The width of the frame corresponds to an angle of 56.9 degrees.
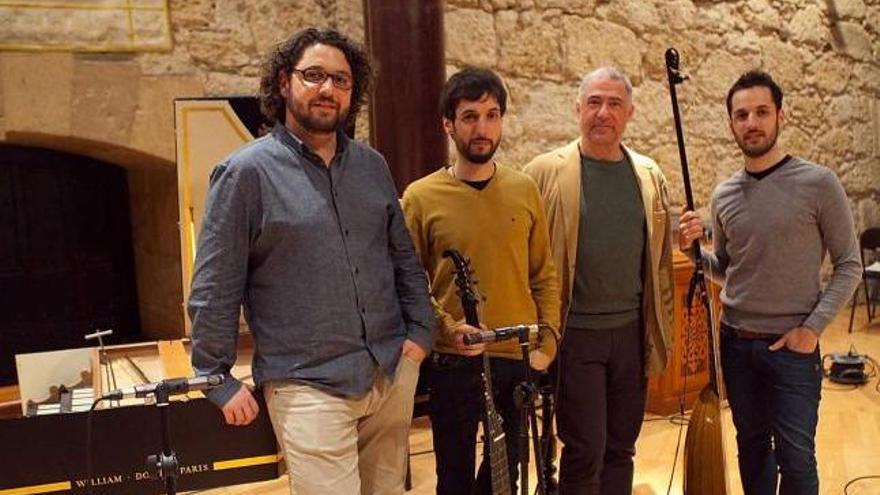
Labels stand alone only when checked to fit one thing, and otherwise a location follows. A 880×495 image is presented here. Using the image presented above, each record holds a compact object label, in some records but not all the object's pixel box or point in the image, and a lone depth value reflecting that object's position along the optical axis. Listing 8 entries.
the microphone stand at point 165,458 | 1.61
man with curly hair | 1.71
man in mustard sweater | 2.15
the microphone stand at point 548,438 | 2.08
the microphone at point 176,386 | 1.62
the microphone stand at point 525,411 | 1.92
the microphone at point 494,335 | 1.83
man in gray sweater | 2.32
